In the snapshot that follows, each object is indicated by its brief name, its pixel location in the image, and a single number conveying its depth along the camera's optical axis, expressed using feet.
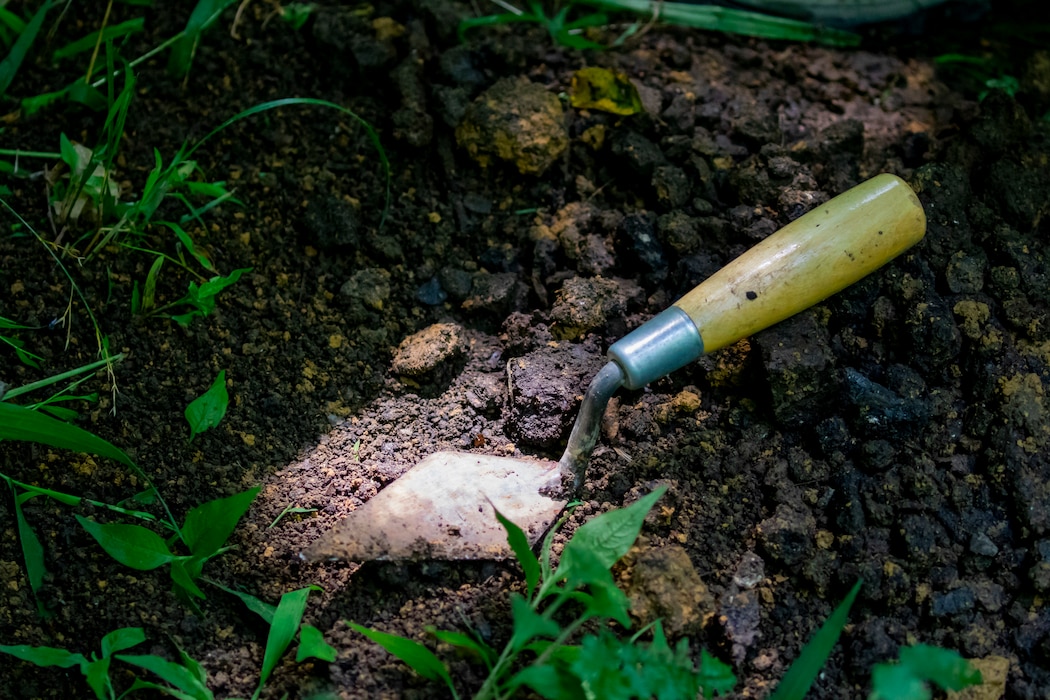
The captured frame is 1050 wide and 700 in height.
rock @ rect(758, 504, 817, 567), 2.33
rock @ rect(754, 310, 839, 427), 2.38
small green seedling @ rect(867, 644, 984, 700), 1.99
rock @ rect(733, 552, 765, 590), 2.32
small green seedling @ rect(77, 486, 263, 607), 2.31
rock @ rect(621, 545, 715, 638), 2.26
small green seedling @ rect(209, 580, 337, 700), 2.26
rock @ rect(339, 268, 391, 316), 2.57
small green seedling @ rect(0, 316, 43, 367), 2.46
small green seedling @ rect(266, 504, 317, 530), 2.39
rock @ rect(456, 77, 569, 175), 2.63
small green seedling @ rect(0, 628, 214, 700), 2.22
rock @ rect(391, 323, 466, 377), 2.50
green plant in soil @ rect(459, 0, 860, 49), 2.84
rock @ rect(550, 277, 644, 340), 2.51
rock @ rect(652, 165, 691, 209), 2.60
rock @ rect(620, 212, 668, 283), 2.55
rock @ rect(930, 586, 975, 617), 2.31
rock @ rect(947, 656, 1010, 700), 2.26
